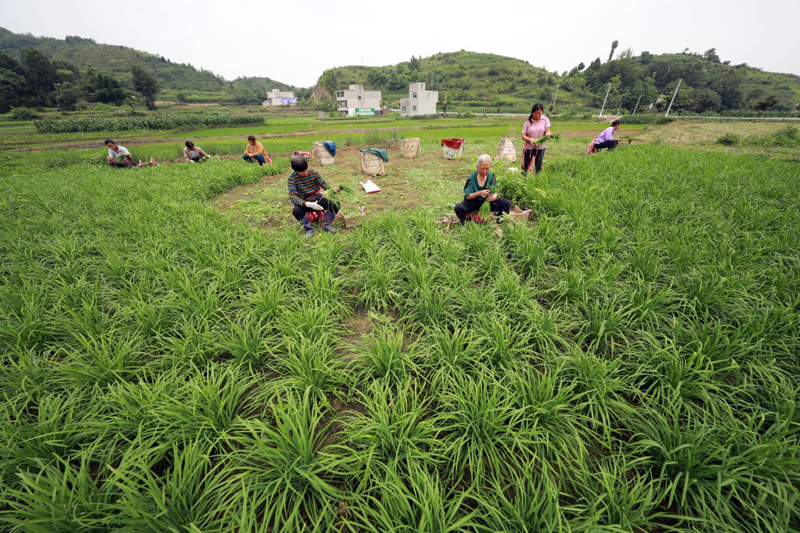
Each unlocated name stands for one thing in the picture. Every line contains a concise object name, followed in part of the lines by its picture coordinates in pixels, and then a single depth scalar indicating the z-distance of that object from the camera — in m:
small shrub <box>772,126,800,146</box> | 12.68
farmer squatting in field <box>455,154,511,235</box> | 4.05
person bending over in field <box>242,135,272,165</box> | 9.52
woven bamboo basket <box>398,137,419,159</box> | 10.87
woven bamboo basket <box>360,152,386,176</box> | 8.13
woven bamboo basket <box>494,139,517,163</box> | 9.88
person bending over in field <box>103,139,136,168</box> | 9.64
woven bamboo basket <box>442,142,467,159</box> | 10.66
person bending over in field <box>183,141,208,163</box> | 9.84
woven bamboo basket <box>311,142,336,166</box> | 10.01
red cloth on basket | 10.29
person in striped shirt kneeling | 4.57
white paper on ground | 6.95
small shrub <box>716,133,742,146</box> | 13.11
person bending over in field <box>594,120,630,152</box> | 9.23
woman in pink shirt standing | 6.14
